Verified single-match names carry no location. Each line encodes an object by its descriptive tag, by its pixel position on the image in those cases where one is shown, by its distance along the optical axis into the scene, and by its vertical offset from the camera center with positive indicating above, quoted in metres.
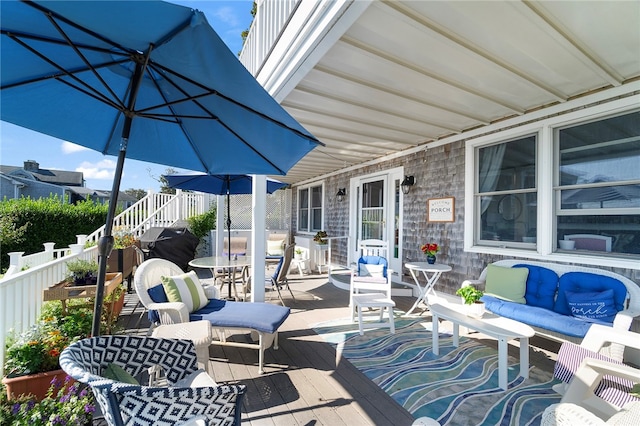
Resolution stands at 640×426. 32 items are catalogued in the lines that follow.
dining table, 4.04 -0.71
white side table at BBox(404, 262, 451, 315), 4.21 -0.77
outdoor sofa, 2.79 -0.87
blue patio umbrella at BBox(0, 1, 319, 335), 1.27 +0.78
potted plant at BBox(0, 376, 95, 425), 1.54 -1.09
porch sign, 4.79 +0.11
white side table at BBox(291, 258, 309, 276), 7.45 -1.29
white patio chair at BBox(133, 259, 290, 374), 2.65 -0.98
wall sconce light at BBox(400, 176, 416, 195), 5.54 +0.62
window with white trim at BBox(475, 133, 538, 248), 3.89 +0.32
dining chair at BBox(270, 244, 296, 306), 4.38 -0.83
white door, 6.06 +0.10
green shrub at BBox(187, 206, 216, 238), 8.92 -0.26
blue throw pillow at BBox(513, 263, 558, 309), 3.33 -0.82
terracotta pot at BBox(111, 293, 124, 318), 3.57 -1.17
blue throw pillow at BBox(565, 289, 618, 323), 2.82 -0.89
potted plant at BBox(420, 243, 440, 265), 4.66 -0.57
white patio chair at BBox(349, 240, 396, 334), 3.57 -0.98
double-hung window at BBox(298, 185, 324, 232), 9.75 +0.21
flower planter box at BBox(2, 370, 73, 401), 1.92 -1.14
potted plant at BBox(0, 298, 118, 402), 1.95 -1.01
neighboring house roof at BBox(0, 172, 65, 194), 17.19 +2.00
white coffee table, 2.47 -1.02
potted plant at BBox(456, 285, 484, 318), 2.88 -0.86
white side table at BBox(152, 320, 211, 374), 2.27 -0.96
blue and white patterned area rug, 2.14 -1.43
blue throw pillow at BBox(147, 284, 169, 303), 2.81 -0.77
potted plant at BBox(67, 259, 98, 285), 2.85 -0.58
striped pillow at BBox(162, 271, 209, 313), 2.83 -0.77
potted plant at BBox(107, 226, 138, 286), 4.53 -0.68
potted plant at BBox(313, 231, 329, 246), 7.94 -0.63
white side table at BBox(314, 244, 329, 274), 7.87 -1.12
